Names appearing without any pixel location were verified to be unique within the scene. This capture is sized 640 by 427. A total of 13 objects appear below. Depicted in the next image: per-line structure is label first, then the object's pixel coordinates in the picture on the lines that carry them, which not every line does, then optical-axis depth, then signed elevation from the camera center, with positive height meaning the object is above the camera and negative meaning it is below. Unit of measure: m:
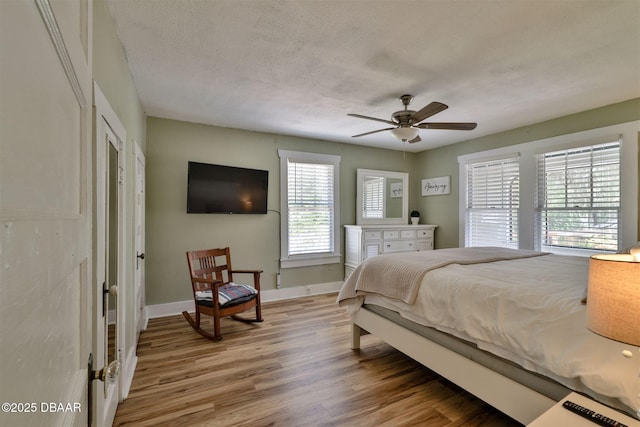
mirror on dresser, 5.11 +0.27
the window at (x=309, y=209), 4.50 +0.05
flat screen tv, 3.82 +0.30
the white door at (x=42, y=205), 0.31 +0.01
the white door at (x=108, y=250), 1.22 -0.21
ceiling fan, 2.78 +0.84
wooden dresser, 4.68 -0.45
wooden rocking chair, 3.04 -0.89
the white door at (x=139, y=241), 2.75 -0.29
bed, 1.37 -0.66
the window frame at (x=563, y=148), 3.08 +0.48
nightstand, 1.13 -0.79
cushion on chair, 3.10 -0.90
